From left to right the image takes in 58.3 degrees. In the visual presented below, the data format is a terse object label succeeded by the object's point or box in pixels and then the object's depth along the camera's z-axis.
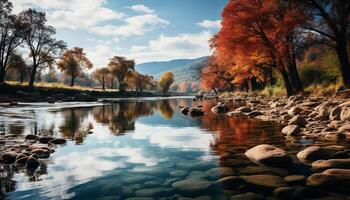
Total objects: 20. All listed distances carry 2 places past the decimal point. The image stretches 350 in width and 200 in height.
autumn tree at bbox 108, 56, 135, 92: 92.25
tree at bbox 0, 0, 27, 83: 45.65
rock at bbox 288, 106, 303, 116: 17.19
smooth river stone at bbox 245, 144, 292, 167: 7.96
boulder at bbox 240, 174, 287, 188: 6.37
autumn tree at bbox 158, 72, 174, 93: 136.62
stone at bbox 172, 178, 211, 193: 6.25
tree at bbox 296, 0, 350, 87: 20.88
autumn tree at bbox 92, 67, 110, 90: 93.39
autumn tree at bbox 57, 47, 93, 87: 74.12
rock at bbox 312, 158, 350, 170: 7.38
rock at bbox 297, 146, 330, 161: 8.31
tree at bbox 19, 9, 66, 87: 51.34
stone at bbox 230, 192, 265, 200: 5.65
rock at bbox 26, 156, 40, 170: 7.98
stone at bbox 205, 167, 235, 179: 7.19
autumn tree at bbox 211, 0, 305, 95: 25.66
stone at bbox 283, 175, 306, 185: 6.47
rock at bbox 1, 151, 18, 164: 8.36
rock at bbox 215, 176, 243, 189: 6.42
